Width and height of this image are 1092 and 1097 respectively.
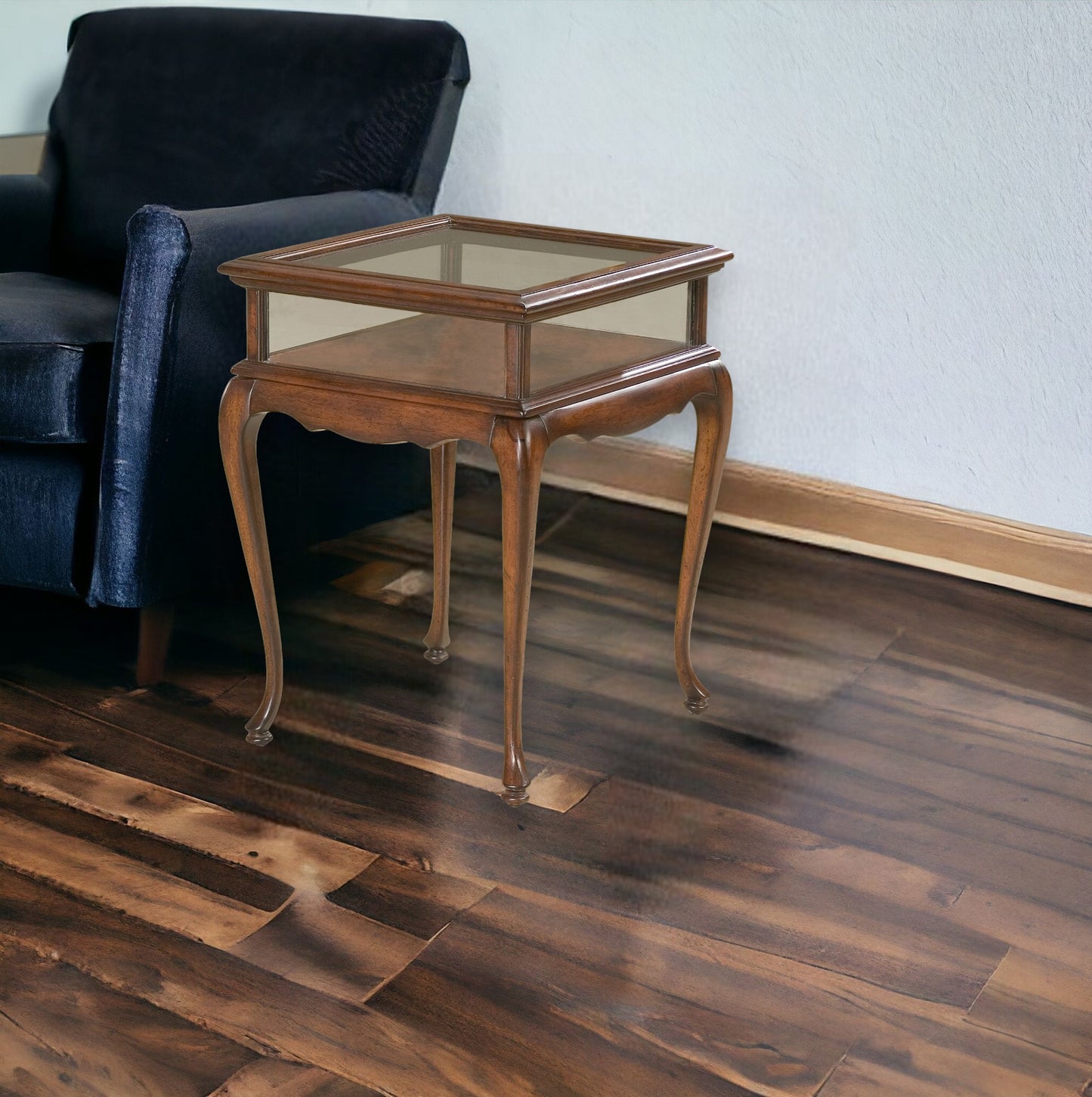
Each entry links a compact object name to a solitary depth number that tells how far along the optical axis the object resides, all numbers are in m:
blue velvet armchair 1.56
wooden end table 1.31
